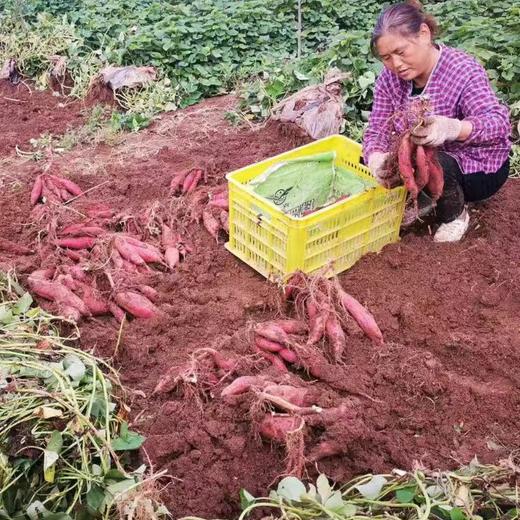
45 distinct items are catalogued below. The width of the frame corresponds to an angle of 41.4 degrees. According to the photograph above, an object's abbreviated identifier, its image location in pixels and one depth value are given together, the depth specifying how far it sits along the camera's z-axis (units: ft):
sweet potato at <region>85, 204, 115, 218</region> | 13.66
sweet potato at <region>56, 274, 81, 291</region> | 11.30
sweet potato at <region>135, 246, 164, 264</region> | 12.28
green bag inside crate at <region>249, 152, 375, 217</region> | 11.87
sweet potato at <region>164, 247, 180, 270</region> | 12.34
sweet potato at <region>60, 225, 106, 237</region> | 12.94
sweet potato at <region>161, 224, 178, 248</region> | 12.80
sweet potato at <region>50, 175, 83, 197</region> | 14.73
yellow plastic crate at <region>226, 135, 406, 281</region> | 10.78
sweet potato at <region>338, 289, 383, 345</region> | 10.23
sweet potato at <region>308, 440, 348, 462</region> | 8.20
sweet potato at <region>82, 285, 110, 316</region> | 11.10
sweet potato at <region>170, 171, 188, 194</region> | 14.57
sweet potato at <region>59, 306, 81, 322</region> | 10.68
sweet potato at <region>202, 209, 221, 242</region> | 12.97
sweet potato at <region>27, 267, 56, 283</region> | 11.44
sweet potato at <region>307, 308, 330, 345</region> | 9.91
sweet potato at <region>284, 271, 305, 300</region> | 10.49
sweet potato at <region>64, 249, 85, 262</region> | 12.29
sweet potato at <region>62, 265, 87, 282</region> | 11.65
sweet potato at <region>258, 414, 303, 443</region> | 8.22
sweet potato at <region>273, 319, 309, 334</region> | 10.07
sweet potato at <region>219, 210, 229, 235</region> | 12.95
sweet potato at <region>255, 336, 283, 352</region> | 9.70
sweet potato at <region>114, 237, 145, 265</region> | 12.09
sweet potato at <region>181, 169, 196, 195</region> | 14.58
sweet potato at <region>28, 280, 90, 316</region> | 10.93
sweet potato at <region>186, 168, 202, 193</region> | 14.56
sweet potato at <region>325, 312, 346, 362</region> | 9.77
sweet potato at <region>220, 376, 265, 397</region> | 8.86
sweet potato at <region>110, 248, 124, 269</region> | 11.88
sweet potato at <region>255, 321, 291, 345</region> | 9.68
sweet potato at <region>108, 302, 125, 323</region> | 11.05
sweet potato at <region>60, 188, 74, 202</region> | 14.50
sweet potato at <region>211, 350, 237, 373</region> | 9.35
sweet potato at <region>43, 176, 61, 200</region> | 14.47
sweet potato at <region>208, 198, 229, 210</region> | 13.39
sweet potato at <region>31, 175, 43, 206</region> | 14.42
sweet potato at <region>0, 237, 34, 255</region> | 12.76
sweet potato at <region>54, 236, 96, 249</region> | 12.66
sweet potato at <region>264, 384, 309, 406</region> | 8.63
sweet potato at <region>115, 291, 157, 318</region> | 10.98
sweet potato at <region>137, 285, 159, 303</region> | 11.39
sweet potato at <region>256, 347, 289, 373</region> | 9.55
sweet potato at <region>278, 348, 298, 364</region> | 9.61
